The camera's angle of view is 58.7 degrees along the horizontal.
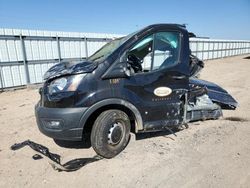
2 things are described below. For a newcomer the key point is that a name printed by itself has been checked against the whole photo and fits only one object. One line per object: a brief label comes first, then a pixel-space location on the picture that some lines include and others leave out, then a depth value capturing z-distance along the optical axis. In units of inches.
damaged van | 127.3
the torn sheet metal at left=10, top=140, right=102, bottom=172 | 126.2
